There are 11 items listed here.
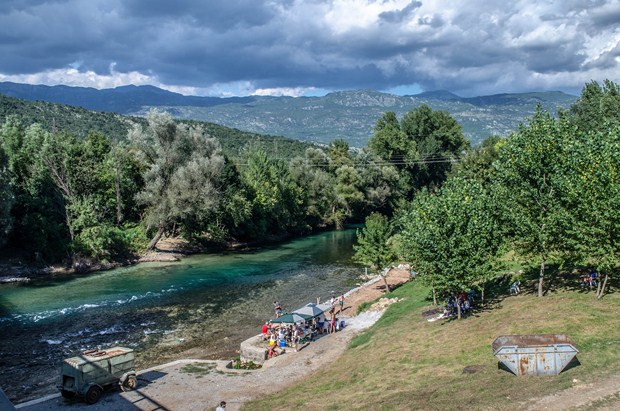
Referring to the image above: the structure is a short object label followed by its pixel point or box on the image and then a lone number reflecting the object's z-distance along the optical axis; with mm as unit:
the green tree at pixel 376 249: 42562
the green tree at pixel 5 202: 50156
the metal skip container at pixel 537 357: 17312
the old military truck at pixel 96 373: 21641
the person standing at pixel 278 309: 35866
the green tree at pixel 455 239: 25891
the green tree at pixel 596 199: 22859
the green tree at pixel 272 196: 79000
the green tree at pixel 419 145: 110125
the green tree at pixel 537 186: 25141
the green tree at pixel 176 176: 64625
